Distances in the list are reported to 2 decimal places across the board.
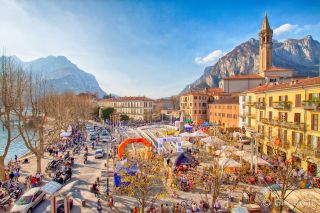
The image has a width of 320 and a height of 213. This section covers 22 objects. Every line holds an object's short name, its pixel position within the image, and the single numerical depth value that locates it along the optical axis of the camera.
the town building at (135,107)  94.31
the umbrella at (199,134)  35.69
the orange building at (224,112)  52.90
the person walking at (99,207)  14.84
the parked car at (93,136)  45.58
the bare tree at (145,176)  13.45
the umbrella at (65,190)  12.52
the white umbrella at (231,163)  19.22
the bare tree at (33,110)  20.70
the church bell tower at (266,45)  76.88
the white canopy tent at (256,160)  22.08
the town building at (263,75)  69.89
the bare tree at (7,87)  18.50
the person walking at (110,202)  15.89
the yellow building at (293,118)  22.27
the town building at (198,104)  72.50
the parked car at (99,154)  30.57
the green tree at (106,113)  80.81
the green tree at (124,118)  79.01
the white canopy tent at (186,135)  36.60
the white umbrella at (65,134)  40.14
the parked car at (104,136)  41.72
